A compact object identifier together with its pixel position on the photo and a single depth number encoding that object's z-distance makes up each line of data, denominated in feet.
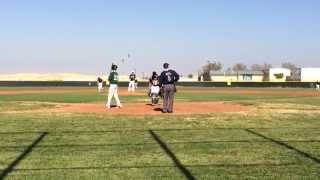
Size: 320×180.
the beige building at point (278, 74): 399.13
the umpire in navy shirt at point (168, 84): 65.87
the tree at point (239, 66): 602.40
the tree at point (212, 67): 568.41
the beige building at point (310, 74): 327.88
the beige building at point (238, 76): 422.41
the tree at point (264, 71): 437.25
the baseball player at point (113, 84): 75.55
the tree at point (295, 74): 392.47
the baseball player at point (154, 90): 83.76
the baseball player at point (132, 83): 157.89
